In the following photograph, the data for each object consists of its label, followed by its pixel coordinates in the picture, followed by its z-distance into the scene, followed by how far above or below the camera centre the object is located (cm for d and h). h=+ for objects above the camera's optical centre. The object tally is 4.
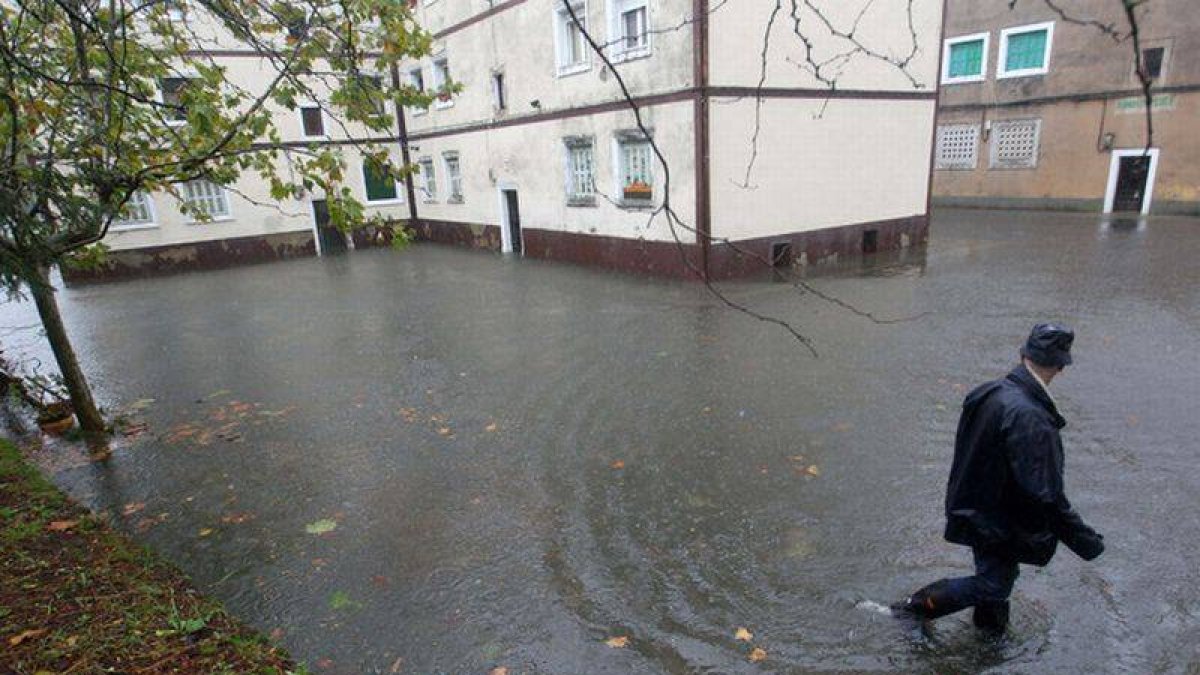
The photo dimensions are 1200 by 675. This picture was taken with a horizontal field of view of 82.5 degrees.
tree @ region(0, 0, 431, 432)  473 +49
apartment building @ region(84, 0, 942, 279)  1384 +37
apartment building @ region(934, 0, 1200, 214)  2086 +86
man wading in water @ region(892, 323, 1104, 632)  334 -169
